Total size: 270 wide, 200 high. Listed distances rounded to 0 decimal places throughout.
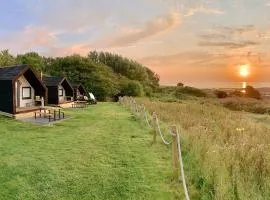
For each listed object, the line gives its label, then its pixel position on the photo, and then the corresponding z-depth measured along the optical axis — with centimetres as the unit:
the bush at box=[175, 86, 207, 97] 5123
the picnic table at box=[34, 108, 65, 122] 1385
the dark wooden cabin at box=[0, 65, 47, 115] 1374
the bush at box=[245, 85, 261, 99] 5310
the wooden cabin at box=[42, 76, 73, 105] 2147
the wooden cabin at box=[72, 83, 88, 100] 2668
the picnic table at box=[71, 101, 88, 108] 2237
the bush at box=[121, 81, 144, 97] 3789
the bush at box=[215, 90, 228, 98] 5203
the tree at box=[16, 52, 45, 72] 3956
